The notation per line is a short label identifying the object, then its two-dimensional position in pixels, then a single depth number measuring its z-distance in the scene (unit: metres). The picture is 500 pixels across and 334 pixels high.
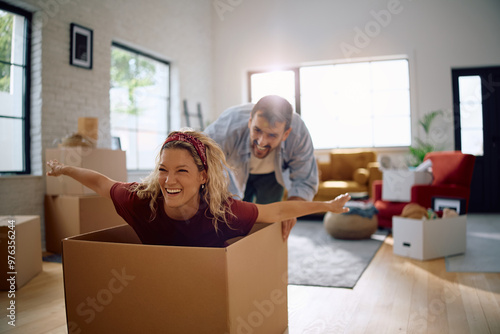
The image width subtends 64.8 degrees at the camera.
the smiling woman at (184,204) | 1.22
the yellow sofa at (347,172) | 5.32
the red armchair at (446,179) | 3.80
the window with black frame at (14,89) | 3.50
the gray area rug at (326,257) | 2.51
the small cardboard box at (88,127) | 3.42
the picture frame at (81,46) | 3.97
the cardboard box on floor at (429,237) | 3.00
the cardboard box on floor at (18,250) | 2.34
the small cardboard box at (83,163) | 3.20
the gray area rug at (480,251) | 2.73
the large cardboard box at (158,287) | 0.92
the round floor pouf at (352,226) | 3.83
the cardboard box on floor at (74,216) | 3.24
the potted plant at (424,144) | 5.72
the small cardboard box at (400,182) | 4.21
